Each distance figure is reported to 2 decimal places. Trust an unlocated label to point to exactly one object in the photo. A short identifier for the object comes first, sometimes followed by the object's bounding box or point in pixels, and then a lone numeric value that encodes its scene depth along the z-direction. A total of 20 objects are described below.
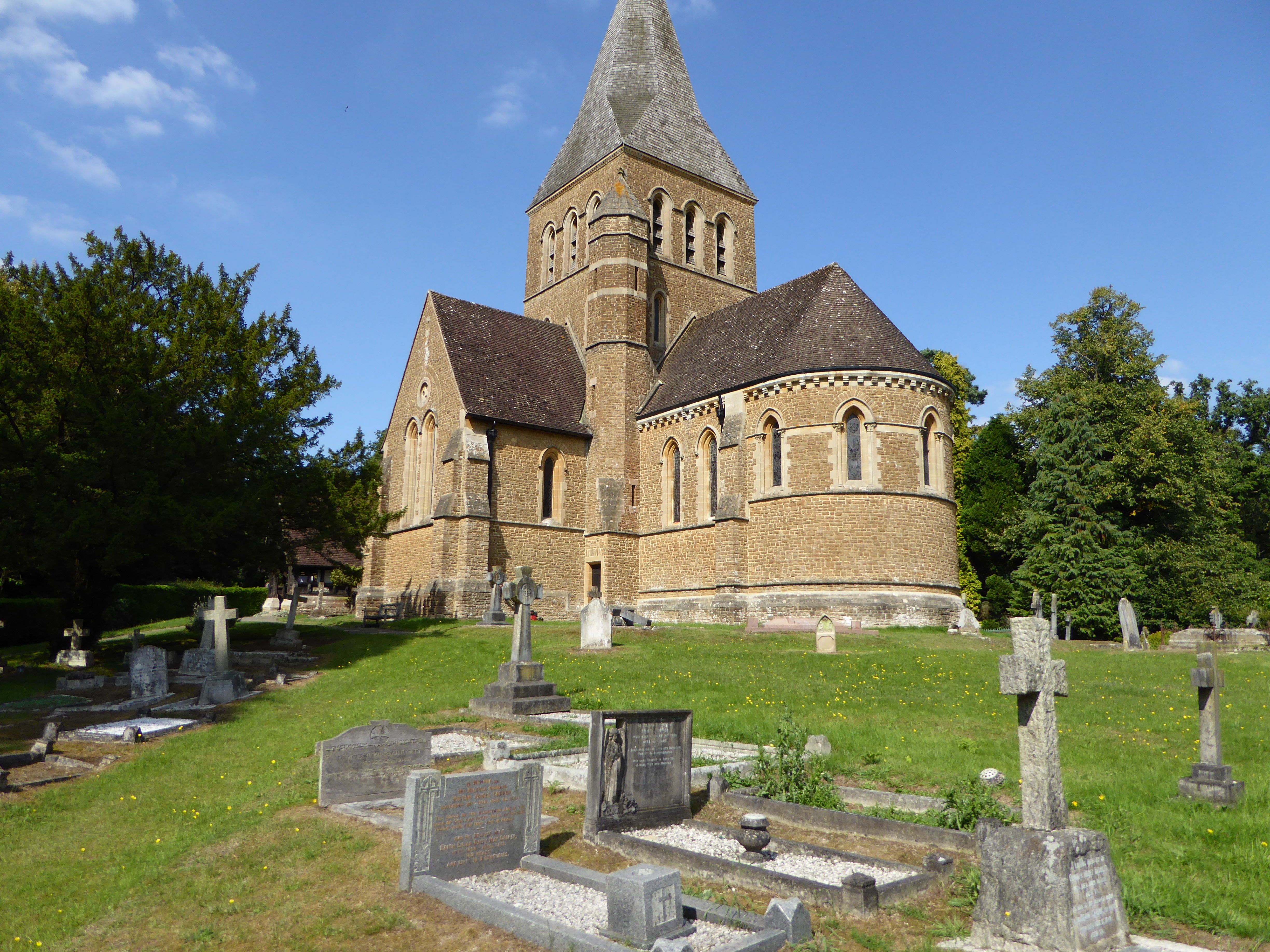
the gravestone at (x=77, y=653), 20.73
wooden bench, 31.06
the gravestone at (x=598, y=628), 19.91
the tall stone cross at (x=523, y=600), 13.95
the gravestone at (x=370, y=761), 8.29
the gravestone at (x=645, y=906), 5.02
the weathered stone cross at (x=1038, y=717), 5.18
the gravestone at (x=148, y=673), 15.75
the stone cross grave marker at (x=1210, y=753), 7.52
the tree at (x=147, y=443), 18.58
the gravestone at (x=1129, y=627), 22.62
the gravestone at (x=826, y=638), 19.09
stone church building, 25.55
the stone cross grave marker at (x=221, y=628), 16.83
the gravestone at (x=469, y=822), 6.26
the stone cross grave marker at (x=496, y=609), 25.91
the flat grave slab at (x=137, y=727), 11.95
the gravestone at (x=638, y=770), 7.35
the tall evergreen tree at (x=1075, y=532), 32.31
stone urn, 6.44
